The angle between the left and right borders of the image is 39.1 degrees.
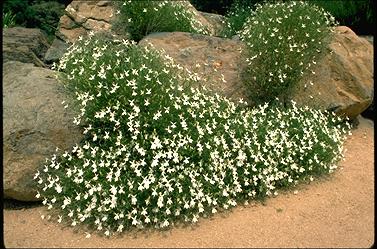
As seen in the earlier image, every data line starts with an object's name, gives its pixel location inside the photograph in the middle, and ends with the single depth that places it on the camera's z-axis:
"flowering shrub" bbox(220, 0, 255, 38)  9.04
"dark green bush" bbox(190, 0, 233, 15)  11.98
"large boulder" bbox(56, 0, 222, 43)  7.97
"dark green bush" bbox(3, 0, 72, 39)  10.65
